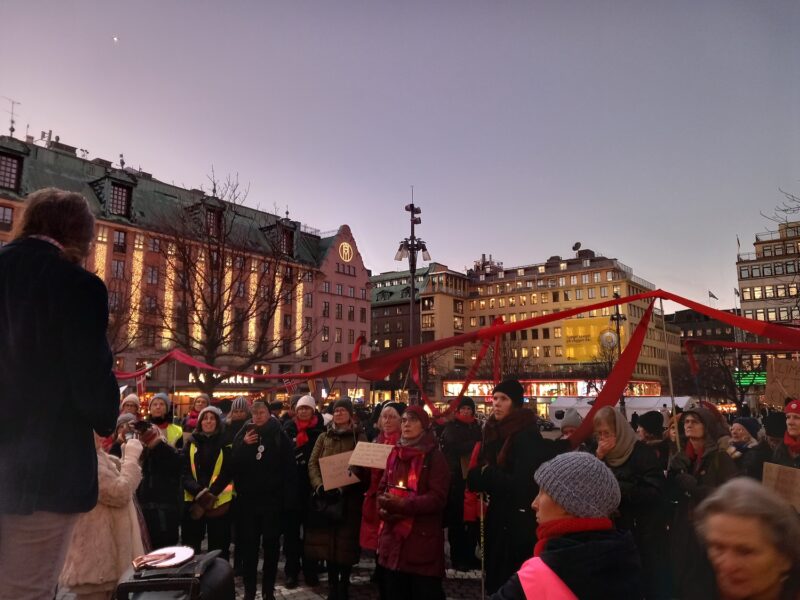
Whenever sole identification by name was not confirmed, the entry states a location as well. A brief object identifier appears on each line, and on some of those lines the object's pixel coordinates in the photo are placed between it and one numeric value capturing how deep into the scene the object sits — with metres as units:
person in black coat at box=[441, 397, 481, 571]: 7.82
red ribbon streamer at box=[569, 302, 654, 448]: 5.26
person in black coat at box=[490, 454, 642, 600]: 2.12
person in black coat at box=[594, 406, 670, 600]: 4.89
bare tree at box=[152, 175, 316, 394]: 19.20
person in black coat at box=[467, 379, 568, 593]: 4.91
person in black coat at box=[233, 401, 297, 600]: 6.27
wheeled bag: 2.58
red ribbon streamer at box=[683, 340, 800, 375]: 5.38
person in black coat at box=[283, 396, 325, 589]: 7.30
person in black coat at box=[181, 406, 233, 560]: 6.80
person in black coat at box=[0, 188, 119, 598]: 2.03
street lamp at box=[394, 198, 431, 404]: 20.31
